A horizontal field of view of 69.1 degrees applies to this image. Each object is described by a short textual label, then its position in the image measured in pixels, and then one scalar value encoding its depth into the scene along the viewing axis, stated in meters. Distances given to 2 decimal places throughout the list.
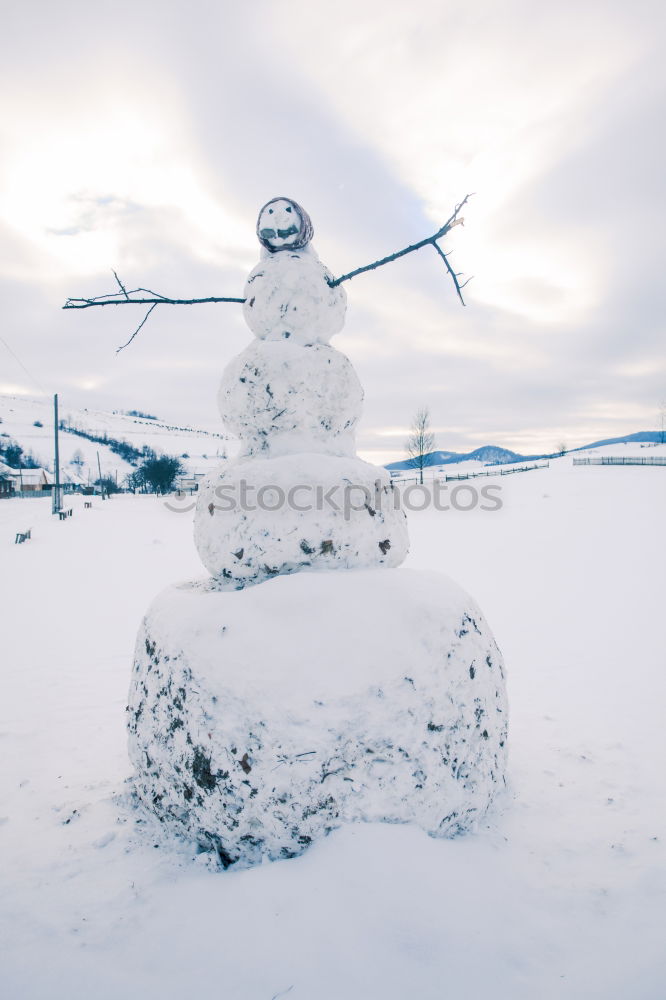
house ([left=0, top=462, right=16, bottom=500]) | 48.53
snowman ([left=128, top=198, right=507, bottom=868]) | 2.42
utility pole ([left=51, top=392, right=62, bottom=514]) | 26.67
